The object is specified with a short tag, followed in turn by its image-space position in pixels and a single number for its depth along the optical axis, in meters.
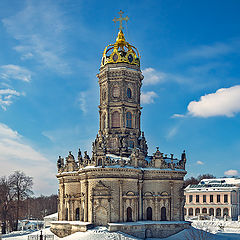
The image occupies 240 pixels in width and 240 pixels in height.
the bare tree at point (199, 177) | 103.45
